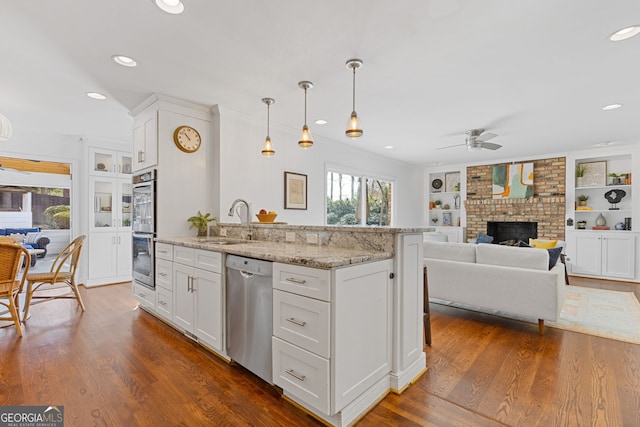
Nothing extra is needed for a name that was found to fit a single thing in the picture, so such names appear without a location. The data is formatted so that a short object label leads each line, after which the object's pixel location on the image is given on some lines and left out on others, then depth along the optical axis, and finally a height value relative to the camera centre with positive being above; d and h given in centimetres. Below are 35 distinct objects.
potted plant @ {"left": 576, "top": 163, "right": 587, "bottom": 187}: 618 +79
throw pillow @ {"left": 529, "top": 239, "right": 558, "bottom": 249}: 459 -48
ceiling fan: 466 +111
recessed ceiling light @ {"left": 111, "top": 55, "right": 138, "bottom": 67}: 261 +130
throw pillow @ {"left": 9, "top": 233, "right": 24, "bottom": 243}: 542 -45
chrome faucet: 351 -2
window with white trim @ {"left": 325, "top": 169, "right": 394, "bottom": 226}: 576 +26
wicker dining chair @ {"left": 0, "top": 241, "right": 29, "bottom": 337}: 286 -58
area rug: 309 -120
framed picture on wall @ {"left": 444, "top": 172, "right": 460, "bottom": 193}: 788 +79
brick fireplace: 631 +19
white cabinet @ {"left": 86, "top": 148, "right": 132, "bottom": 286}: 501 -10
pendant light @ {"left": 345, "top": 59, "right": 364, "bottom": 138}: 255 +73
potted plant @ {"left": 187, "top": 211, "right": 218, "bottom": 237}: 368 -13
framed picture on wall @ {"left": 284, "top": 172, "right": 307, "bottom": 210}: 471 +33
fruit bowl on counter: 334 -6
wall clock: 358 +87
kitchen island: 166 -63
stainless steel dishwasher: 201 -71
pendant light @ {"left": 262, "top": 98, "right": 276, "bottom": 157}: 338 +69
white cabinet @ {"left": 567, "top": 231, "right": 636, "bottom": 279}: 559 -79
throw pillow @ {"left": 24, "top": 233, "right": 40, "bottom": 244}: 568 -51
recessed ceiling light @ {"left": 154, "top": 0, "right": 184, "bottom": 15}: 192 +130
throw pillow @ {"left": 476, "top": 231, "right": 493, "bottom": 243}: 576 -51
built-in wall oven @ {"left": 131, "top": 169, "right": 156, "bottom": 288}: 348 -19
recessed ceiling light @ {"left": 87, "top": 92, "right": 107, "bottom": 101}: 338 +129
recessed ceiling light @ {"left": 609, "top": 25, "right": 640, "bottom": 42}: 215 +129
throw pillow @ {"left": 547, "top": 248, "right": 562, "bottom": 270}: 327 -47
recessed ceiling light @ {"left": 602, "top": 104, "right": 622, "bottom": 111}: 363 +126
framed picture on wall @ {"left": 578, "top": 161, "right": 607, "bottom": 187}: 605 +75
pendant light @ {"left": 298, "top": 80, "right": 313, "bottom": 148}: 295 +70
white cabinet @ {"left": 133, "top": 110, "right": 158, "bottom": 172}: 348 +84
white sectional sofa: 297 -69
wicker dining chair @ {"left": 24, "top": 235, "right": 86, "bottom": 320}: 335 -75
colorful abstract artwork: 664 +69
